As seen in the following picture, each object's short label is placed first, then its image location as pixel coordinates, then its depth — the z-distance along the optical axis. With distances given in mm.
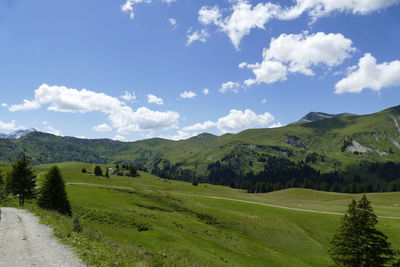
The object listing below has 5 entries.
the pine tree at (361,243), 34531
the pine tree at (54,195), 46156
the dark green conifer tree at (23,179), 55125
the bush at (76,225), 24109
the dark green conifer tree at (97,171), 183388
